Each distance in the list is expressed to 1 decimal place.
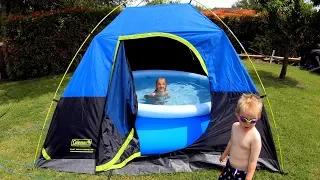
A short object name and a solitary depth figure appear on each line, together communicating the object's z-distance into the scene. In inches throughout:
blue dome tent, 147.1
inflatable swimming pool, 153.1
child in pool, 212.1
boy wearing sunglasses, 90.5
